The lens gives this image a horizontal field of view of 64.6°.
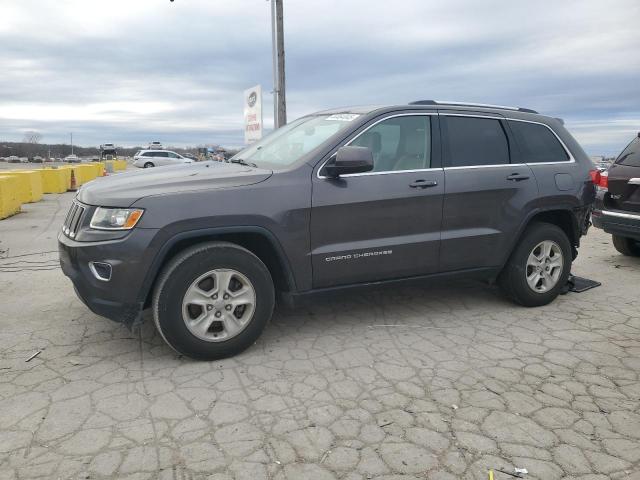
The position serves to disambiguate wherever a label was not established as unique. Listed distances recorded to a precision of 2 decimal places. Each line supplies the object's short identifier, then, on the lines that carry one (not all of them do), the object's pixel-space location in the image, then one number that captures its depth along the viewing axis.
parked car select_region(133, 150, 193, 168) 35.41
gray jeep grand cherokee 3.36
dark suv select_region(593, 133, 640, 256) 6.01
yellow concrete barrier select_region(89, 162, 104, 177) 26.63
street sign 15.82
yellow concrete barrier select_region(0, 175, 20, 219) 10.32
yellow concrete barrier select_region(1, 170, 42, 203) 12.54
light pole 14.08
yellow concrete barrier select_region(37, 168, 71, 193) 16.80
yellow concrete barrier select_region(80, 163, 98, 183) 22.86
